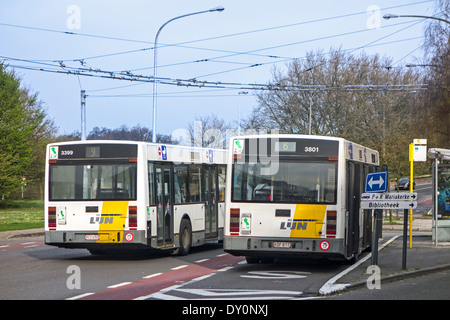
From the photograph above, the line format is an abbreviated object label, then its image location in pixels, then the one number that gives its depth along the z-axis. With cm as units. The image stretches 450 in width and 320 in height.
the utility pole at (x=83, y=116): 3619
